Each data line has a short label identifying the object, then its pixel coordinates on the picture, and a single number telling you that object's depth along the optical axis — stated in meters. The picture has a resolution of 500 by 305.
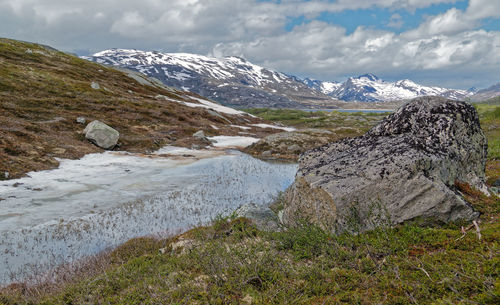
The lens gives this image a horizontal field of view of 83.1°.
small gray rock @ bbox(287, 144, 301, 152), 38.27
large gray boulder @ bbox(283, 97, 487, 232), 7.24
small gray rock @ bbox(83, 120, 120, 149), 33.28
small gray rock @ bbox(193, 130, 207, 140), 45.62
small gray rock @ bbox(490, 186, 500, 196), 10.22
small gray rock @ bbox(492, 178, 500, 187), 11.91
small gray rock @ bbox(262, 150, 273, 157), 37.16
